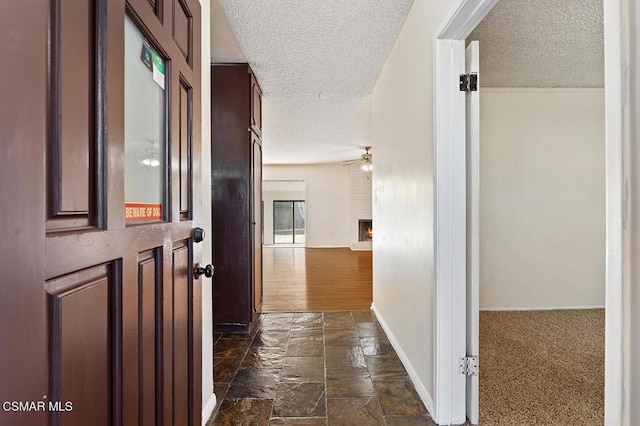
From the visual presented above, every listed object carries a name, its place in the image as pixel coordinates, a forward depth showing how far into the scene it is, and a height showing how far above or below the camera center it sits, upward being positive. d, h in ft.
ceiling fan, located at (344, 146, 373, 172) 23.78 +4.01
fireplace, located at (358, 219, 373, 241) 30.30 -1.52
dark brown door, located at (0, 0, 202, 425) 1.54 +0.01
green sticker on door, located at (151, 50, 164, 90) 3.13 +1.43
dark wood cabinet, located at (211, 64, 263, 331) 9.80 +0.59
